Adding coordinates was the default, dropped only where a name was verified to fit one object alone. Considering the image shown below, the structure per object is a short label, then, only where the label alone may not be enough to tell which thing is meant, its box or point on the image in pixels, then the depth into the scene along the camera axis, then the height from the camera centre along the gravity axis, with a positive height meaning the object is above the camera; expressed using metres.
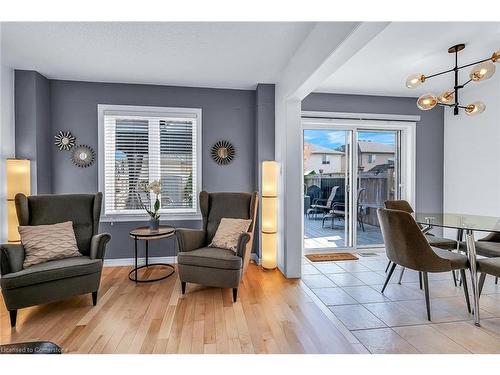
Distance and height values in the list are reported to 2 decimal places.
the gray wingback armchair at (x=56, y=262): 2.33 -0.72
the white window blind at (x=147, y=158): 3.90 +0.41
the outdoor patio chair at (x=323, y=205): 4.68 -0.32
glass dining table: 2.34 -0.36
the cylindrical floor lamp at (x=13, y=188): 3.18 -0.02
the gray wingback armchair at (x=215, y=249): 2.79 -0.71
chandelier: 2.36 +0.96
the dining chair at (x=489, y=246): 2.77 -0.63
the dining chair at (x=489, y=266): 2.29 -0.68
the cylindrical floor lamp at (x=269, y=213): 3.62 -0.36
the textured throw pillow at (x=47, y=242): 2.63 -0.56
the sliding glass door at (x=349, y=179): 4.59 +0.12
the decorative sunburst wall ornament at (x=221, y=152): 4.10 +0.51
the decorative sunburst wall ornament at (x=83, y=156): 3.80 +0.42
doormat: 4.21 -1.11
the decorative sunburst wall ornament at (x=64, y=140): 3.77 +0.63
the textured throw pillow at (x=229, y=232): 3.11 -0.54
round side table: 3.21 -0.57
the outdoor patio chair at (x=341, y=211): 4.68 -0.42
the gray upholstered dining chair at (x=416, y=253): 2.42 -0.60
